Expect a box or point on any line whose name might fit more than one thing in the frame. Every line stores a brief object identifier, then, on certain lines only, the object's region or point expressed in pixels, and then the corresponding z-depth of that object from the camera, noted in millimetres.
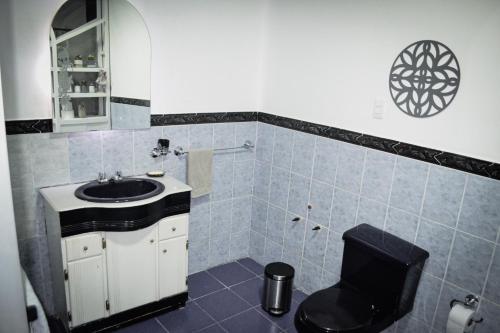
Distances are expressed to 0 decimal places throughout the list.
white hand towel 2863
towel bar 2812
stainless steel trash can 2701
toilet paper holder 2010
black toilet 2020
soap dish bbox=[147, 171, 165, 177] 2701
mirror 2262
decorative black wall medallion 2014
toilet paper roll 1958
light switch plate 2322
